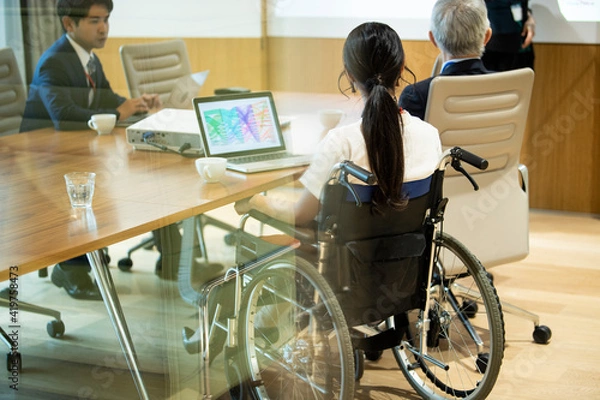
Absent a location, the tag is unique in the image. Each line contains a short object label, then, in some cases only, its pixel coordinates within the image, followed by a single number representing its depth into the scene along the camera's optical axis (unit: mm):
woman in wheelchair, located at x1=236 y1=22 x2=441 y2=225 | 4700
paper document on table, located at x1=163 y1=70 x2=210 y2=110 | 4111
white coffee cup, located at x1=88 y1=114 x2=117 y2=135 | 3920
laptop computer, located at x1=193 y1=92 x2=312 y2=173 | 4575
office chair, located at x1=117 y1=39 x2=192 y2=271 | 3884
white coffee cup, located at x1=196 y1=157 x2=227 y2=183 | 4736
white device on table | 4166
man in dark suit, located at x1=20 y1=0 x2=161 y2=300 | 3749
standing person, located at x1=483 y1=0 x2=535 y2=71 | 7460
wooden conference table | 3721
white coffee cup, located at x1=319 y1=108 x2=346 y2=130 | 4737
